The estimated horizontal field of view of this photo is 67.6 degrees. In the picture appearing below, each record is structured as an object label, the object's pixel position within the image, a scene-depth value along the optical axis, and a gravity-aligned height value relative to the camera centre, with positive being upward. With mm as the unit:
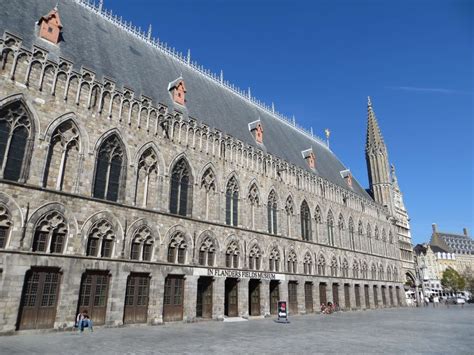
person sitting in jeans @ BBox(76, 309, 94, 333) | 16761 -1759
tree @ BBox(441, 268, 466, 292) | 96000 +1984
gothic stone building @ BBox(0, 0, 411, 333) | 17641 +6004
